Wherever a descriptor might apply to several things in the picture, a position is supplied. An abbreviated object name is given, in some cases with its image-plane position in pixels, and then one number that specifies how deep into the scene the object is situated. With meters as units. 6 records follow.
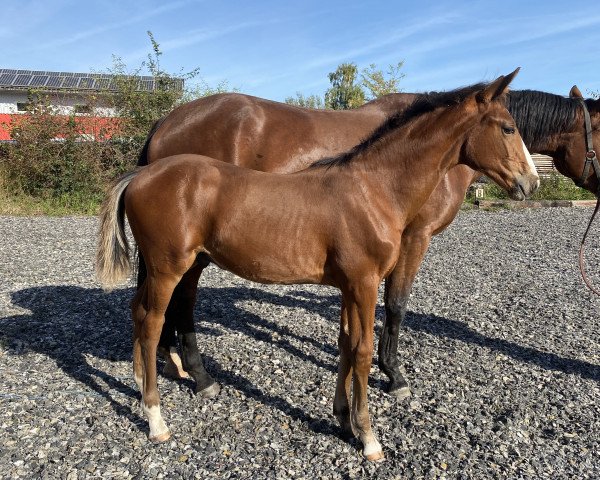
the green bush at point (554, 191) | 16.16
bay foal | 2.86
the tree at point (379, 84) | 24.48
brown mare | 4.02
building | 15.02
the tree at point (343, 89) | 46.94
